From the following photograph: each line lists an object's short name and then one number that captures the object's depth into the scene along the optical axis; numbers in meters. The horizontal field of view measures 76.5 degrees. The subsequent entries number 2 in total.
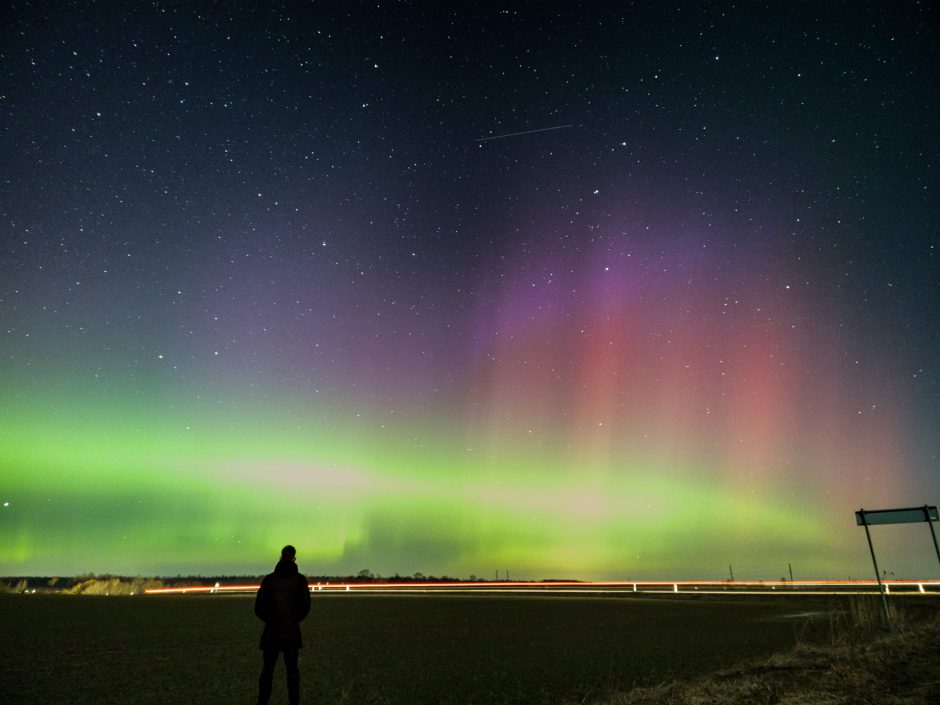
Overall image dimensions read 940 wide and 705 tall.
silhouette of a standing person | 6.49
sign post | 11.84
